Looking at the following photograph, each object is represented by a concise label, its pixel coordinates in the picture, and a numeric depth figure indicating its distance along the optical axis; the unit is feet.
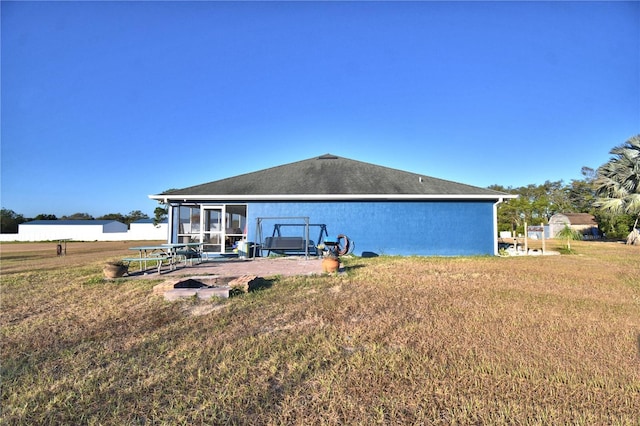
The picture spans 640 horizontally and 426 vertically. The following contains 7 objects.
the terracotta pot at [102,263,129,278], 22.43
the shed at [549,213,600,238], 110.12
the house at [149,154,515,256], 38.40
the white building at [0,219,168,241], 135.23
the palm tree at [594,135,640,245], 64.28
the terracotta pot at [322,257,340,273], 23.86
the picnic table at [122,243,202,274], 27.21
